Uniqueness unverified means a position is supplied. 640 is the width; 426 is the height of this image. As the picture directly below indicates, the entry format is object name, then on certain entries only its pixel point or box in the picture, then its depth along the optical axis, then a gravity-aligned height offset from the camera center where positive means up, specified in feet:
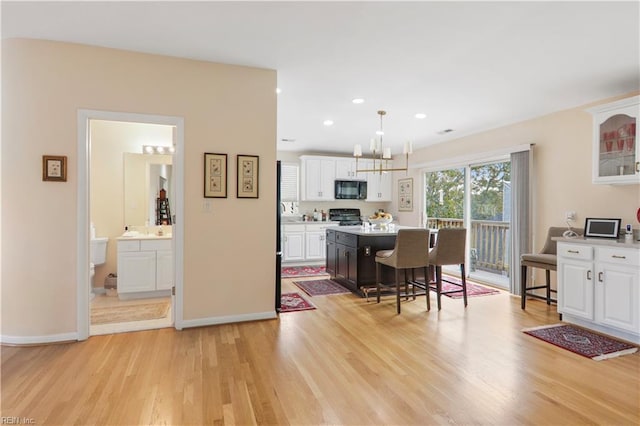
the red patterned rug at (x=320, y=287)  15.92 -3.67
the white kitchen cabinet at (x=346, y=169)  24.94 +3.09
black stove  25.46 -0.33
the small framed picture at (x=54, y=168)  9.62 +1.18
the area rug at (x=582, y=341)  9.38 -3.75
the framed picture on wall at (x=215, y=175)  11.00 +1.14
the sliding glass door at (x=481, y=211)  17.85 +0.06
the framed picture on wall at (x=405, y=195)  24.06 +1.21
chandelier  13.60 +2.60
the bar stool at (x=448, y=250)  13.55 -1.51
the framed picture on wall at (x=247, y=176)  11.39 +1.16
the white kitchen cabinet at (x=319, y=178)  24.23 +2.33
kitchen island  15.33 -1.90
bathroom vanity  14.12 -2.29
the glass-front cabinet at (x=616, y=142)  10.98 +2.33
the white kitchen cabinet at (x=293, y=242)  22.65 -2.04
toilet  14.26 -1.70
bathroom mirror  15.52 +1.22
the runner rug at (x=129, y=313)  11.80 -3.68
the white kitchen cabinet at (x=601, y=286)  9.86 -2.25
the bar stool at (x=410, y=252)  12.87 -1.49
